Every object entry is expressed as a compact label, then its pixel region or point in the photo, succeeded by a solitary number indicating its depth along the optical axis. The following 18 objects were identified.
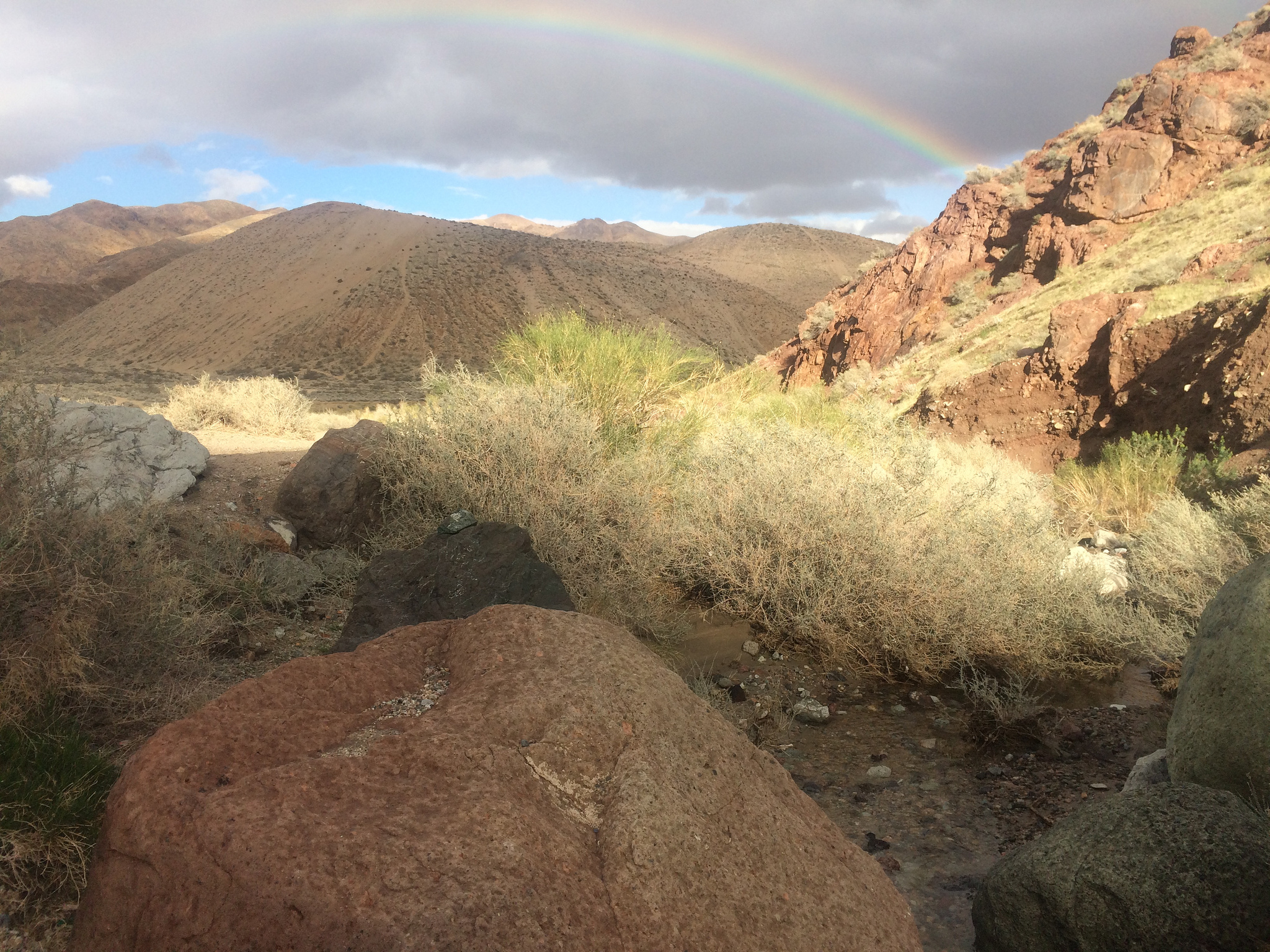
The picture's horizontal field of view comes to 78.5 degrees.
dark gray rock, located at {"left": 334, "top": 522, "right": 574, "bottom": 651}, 4.03
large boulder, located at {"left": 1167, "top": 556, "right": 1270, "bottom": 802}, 2.72
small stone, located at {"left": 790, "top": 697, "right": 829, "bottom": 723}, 4.75
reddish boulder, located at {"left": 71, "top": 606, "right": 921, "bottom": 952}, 1.35
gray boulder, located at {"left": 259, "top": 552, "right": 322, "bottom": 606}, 5.20
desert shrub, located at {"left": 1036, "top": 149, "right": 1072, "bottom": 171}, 18.41
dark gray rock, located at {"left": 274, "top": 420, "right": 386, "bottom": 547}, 6.29
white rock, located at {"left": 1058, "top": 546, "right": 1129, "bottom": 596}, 5.93
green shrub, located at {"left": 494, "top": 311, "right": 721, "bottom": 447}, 7.89
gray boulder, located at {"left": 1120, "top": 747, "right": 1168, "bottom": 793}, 3.33
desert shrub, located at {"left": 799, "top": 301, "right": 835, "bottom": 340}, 19.34
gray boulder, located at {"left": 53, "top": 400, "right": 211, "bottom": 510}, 5.64
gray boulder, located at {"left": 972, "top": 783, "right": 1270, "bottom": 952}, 2.24
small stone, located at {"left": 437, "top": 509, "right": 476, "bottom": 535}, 4.57
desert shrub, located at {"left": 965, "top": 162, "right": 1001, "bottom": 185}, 19.67
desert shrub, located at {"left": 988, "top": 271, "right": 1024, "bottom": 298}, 16.53
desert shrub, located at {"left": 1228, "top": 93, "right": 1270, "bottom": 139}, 15.62
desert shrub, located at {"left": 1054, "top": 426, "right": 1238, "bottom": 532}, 7.89
